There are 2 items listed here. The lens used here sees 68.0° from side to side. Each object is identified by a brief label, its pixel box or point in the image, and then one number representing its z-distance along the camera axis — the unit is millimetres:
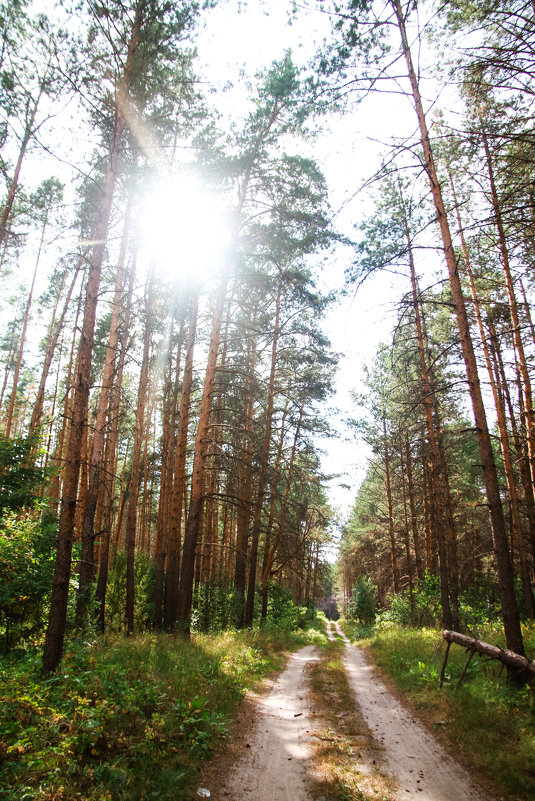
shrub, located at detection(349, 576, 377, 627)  26328
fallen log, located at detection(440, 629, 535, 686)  5809
